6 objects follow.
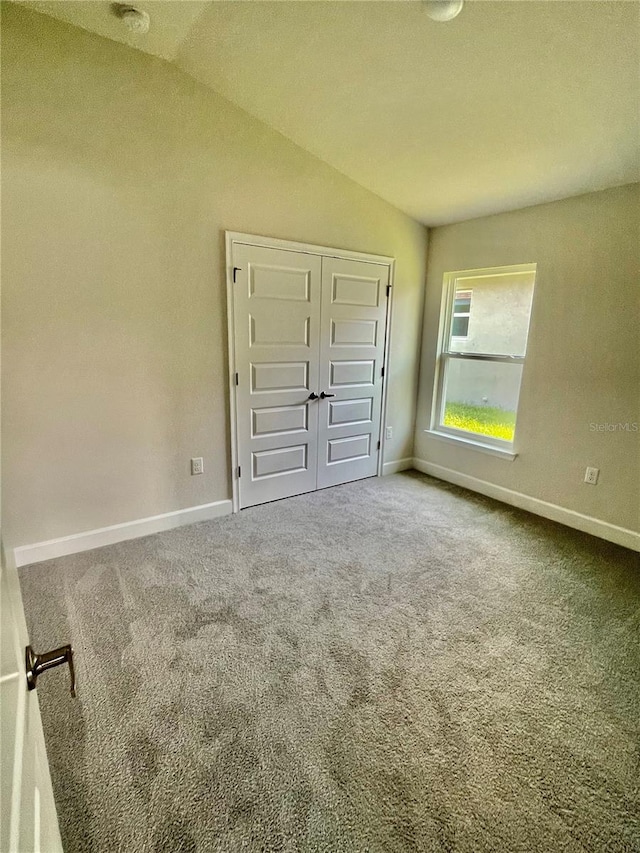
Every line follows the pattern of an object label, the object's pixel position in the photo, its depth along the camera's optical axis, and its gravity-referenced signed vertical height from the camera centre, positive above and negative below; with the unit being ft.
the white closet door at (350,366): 11.05 -0.90
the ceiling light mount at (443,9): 5.37 +4.31
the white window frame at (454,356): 11.10 -0.61
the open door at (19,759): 1.37 -1.71
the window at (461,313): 12.17 +0.70
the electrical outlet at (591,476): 9.52 -3.15
